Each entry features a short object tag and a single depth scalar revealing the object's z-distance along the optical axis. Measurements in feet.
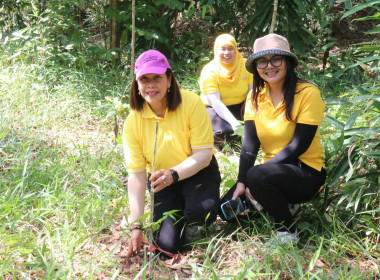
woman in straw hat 7.06
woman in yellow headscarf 11.72
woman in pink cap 7.32
